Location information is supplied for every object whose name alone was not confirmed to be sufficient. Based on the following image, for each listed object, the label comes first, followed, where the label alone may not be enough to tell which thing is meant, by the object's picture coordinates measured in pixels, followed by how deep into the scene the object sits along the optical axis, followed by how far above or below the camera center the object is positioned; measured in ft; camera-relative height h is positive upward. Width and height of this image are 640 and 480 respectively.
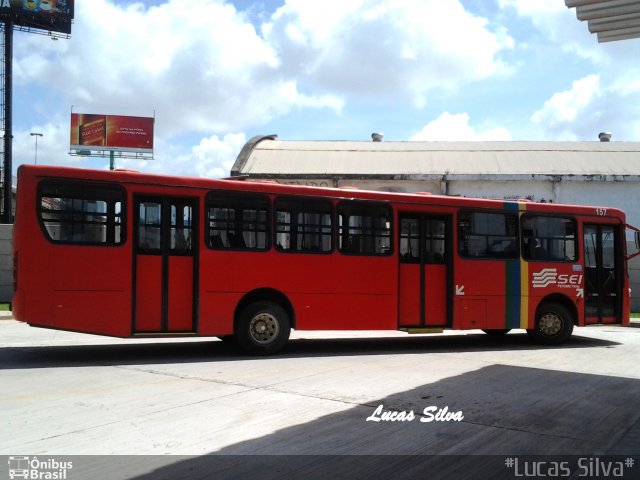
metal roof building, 93.76 +18.00
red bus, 29.25 +0.16
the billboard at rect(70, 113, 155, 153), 163.53 +36.72
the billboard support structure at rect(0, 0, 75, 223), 132.05 +56.54
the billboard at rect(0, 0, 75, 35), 136.15 +58.69
